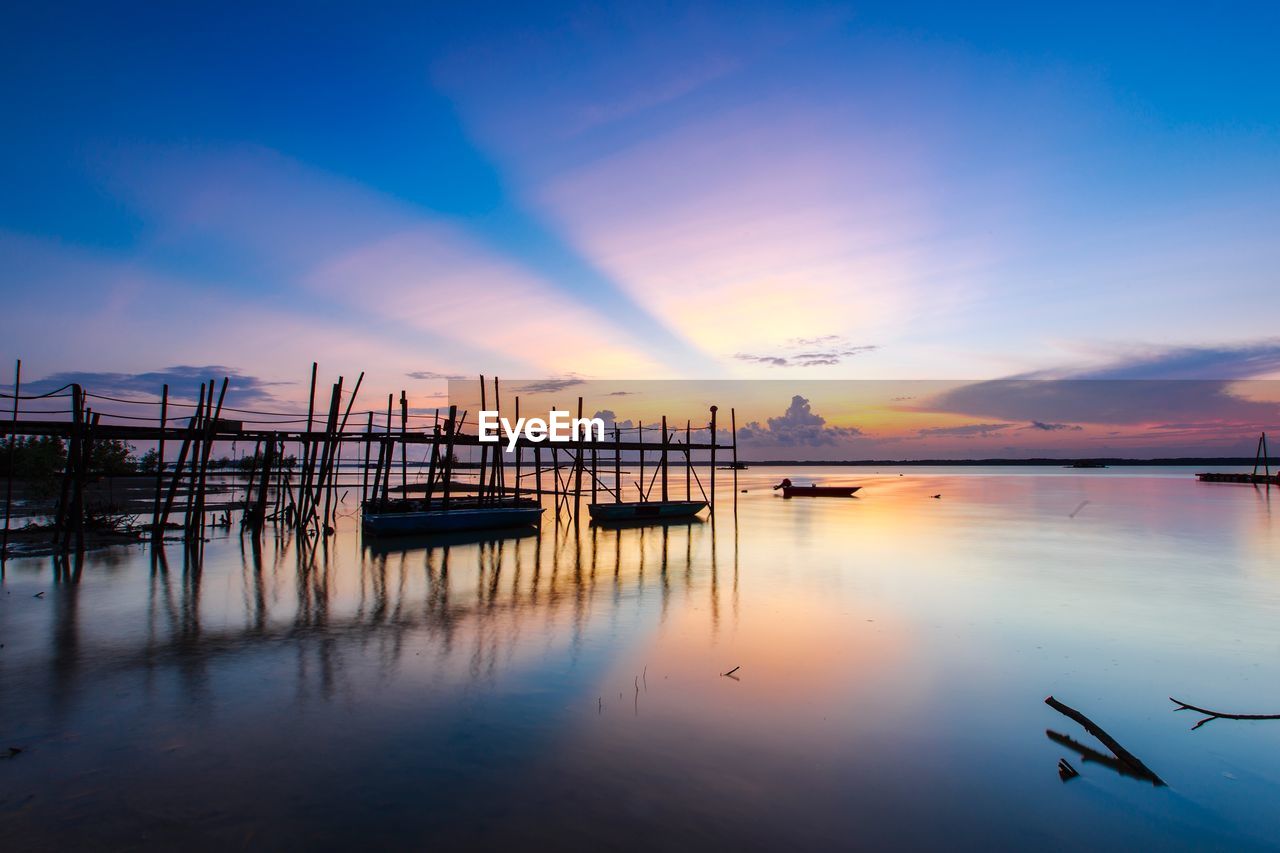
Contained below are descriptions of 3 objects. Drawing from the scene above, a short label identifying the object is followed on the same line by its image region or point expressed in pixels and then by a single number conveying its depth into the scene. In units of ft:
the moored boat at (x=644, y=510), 97.50
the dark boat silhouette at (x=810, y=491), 182.80
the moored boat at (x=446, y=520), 76.23
